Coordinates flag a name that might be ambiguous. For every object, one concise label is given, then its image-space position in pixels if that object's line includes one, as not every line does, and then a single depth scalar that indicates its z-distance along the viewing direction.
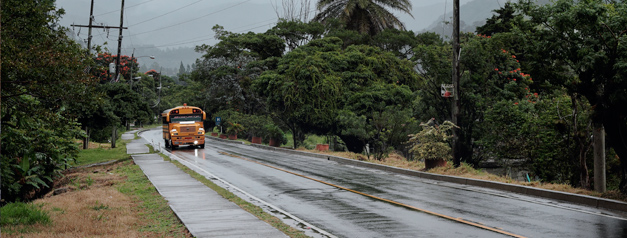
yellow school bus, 39.84
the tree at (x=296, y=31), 54.28
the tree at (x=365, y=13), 58.06
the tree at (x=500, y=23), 41.41
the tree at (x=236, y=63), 56.00
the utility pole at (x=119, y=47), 42.21
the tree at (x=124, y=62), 74.93
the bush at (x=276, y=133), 45.53
